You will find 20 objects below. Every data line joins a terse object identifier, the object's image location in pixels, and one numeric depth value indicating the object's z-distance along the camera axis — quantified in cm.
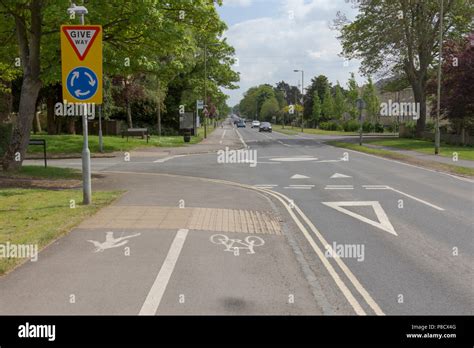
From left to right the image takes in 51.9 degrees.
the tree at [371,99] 8474
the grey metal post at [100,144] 2823
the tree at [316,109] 9869
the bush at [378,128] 7062
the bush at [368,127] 7100
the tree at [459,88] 3525
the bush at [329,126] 8444
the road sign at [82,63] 1048
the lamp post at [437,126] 2733
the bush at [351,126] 7562
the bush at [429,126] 5578
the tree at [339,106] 9969
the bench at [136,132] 3728
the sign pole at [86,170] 1076
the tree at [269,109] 14420
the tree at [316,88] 10688
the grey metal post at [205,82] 4597
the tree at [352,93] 9050
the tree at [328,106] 9925
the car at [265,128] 7231
